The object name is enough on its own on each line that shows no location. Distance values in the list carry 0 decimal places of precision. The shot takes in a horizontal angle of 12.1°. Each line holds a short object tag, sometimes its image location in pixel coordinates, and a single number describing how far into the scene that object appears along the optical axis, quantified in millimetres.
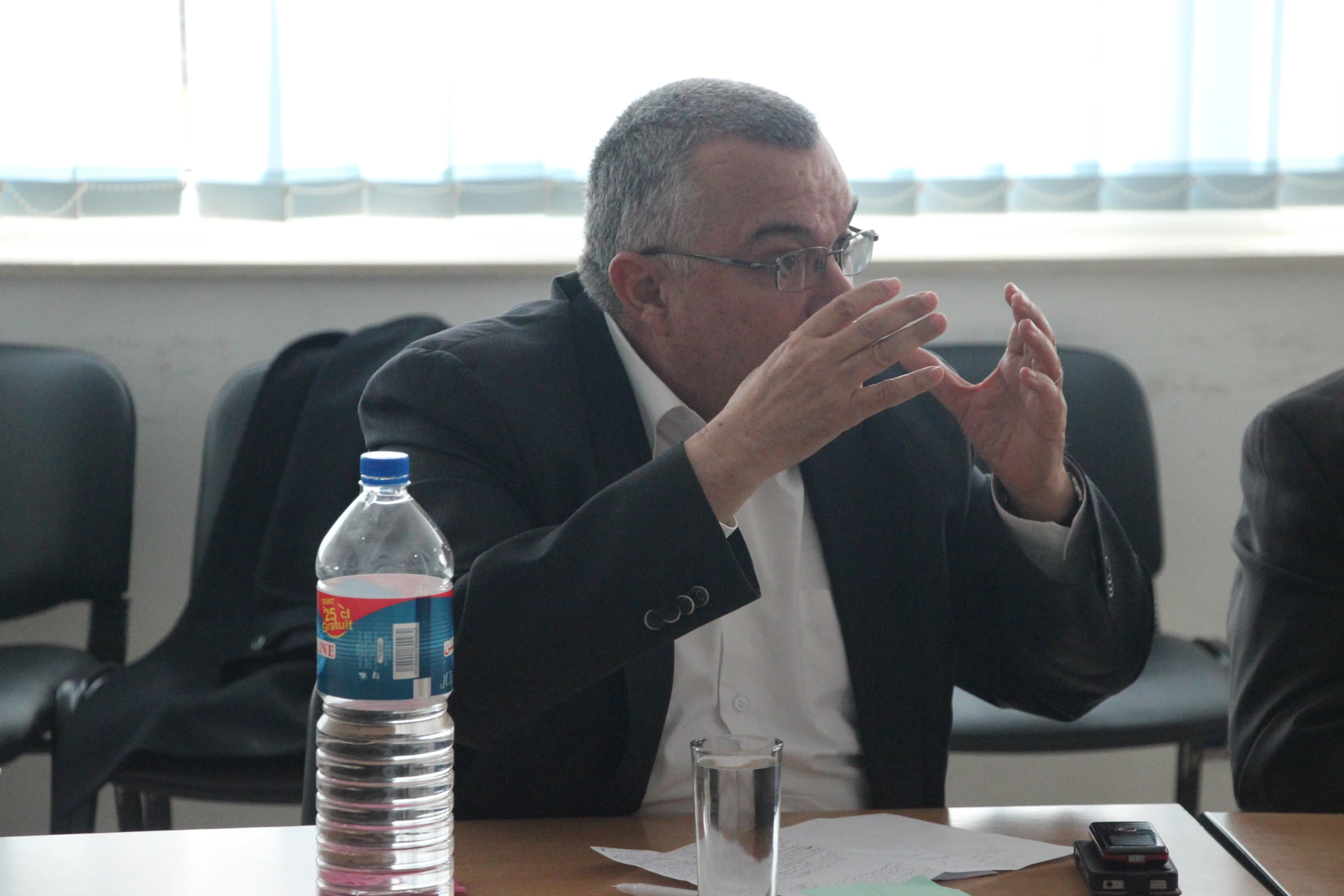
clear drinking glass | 5418
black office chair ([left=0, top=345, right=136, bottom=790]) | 6890
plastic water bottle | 5420
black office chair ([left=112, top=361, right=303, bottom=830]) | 6456
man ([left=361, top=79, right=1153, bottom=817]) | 5846
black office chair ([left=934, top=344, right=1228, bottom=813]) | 6549
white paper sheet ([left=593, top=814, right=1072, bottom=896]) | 5529
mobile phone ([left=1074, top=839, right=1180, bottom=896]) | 5499
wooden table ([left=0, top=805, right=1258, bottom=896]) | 5520
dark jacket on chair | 6492
